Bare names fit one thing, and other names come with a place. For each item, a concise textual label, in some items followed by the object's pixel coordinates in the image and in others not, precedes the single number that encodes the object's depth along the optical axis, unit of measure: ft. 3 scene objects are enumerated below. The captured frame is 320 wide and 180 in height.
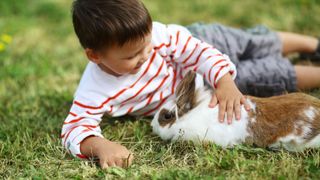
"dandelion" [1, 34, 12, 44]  13.99
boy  8.78
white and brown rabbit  8.52
